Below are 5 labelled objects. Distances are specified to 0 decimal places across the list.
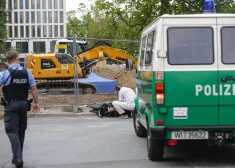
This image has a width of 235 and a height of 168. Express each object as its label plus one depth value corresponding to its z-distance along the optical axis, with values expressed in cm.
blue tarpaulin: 2336
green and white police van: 739
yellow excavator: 2428
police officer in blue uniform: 777
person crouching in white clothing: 1402
